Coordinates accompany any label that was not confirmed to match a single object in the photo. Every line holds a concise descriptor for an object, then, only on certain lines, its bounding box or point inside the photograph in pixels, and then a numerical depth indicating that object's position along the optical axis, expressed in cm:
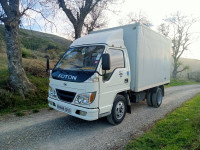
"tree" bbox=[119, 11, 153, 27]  2023
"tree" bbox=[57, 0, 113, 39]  922
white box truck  365
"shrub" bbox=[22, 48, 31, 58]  1216
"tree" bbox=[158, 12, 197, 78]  2653
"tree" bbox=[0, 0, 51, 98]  589
